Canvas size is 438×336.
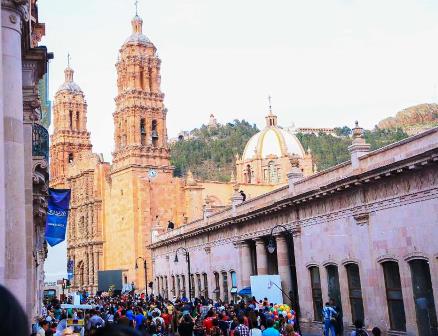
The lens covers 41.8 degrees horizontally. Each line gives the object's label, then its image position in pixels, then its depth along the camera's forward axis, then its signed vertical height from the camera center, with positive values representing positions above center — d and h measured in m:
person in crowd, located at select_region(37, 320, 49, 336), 13.08 -0.99
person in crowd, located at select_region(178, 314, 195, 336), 15.33 -1.33
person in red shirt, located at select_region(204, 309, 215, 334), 16.98 -1.43
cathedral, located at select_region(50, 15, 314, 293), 62.06 +11.30
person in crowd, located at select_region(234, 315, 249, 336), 13.13 -1.31
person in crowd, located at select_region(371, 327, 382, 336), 10.88 -1.31
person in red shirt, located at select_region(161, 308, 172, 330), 21.52 -1.54
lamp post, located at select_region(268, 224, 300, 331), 29.42 +0.32
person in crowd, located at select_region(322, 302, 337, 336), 20.55 -1.89
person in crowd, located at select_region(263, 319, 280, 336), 11.62 -1.25
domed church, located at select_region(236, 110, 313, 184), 75.06 +14.61
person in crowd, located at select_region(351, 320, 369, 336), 12.03 -1.40
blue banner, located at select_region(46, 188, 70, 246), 19.16 +2.32
